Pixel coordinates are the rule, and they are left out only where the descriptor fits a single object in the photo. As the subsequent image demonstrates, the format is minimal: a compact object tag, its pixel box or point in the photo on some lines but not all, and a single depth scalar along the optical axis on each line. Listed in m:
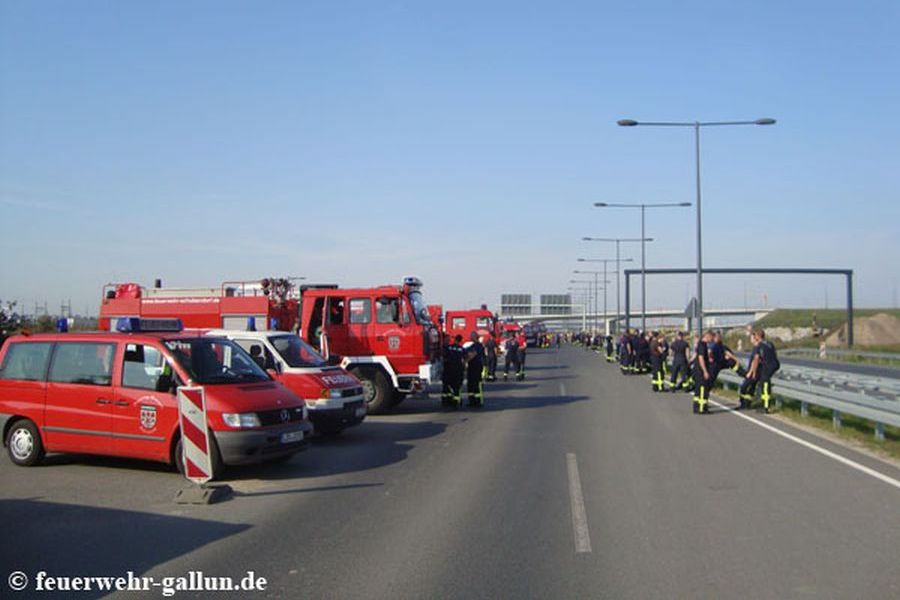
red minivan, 10.30
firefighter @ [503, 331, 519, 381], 30.99
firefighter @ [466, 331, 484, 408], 19.75
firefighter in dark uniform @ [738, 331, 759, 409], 18.20
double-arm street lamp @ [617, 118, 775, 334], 29.55
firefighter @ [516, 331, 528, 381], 30.85
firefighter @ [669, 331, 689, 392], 23.33
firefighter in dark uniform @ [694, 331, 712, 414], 17.72
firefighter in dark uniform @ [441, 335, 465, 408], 19.67
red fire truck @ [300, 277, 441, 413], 18.50
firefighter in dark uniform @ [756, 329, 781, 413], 17.95
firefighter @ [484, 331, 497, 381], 31.30
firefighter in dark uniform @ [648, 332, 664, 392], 24.16
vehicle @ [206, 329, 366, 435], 13.78
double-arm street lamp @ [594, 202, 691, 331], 47.40
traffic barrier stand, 9.44
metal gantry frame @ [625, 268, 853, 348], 53.68
